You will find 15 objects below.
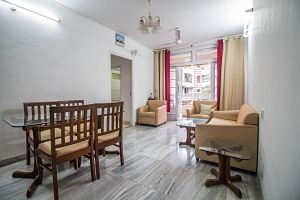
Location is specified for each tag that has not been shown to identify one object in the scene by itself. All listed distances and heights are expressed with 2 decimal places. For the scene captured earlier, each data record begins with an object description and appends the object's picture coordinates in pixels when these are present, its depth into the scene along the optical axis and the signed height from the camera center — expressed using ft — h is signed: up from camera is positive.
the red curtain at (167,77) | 18.52 +1.97
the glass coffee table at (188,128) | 9.52 -2.24
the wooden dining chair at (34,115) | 6.35 -1.02
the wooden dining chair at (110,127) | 6.30 -1.58
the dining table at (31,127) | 5.29 -1.32
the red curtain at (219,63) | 15.06 +2.92
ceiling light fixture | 8.68 +3.98
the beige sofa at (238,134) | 6.47 -1.92
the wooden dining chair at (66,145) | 4.87 -1.87
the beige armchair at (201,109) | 14.54 -1.60
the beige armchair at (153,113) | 15.64 -2.15
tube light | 7.52 +4.46
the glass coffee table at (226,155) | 5.35 -2.21
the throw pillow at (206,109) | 14.67 -1.59
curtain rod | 14.28 +5.39
